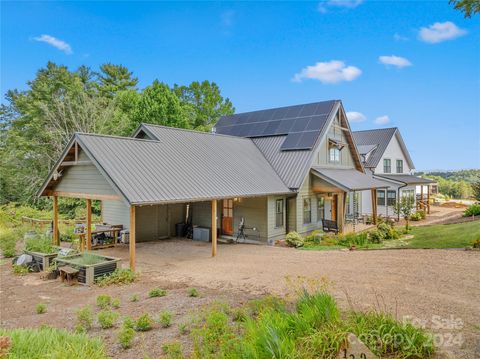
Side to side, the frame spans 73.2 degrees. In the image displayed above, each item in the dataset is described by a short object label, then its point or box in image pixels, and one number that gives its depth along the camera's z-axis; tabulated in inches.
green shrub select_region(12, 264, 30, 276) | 459.7
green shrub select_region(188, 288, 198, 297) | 332.8
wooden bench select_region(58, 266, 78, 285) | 406.3
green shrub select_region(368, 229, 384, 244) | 643.7
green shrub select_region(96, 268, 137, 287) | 396.7
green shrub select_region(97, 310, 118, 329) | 257.4
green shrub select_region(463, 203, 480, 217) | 941.2
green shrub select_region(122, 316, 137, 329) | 249.9
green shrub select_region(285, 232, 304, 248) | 633.0
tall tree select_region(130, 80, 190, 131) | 1305.4
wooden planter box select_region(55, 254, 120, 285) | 398.0
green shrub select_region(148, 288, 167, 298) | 338.3
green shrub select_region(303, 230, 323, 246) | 650.3
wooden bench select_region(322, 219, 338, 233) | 724.0
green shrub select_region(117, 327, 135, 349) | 220.2
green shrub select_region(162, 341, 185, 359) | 195.8
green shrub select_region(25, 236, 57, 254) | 491.1
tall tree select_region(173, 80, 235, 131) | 1854.1
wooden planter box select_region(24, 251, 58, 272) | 470.9
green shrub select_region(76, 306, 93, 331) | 262.1
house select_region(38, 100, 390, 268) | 500.4
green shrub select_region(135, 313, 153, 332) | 249.0
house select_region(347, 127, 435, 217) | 1104.8
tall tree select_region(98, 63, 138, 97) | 1811.0
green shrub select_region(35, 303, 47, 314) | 308.5
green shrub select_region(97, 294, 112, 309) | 312.5
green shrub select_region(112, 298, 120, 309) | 310.5
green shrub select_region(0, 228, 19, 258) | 560.3
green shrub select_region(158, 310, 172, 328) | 254.6
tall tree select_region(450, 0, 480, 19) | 387.5
